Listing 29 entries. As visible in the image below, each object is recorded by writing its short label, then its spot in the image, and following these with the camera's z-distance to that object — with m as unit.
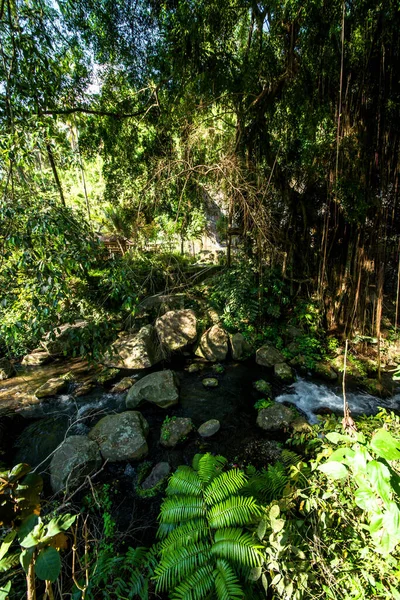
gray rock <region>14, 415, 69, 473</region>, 3.36
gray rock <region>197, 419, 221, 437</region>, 3.51
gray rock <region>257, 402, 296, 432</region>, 3.53
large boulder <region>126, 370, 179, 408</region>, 4.11
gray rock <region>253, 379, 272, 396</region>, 4.43
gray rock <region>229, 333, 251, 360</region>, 5.48
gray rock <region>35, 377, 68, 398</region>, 4.59
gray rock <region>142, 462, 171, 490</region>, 2.85
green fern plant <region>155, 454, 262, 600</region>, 1.30
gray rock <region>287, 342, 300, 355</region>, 5.31
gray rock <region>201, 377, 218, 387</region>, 4.71
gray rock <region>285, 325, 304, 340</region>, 5.58
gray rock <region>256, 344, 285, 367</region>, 5.18
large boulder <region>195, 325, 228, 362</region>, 5.51
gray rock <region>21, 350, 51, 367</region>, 5.73
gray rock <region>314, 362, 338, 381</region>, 4.65
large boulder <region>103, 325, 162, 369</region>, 5.34
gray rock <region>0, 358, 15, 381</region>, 5.22
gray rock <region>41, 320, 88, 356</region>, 5.50
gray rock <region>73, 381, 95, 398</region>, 4.68
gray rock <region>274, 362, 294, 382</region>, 4.75
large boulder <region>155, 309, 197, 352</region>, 5.66
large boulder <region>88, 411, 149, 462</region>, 3.14
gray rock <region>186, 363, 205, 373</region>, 5.26
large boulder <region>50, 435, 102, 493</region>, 2.76
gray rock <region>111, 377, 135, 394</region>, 4.71
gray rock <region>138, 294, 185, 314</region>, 6.43
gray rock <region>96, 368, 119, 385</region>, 4.99
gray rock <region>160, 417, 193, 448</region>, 3.38
